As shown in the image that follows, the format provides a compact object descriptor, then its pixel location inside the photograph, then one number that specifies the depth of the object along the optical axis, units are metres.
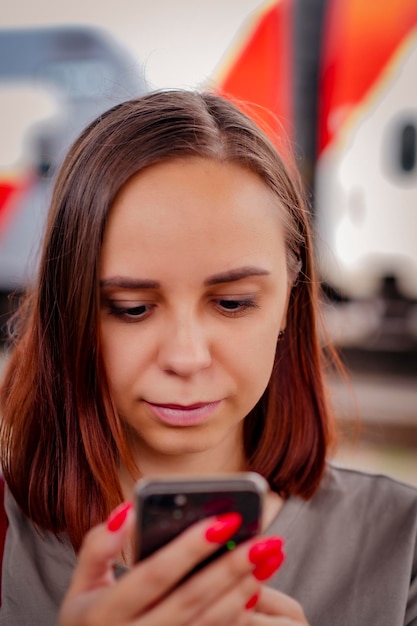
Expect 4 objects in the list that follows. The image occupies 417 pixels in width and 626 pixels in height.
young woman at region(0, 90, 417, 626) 0.98
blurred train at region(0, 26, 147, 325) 4.71
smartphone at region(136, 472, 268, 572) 0.72
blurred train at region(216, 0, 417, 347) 4.43
